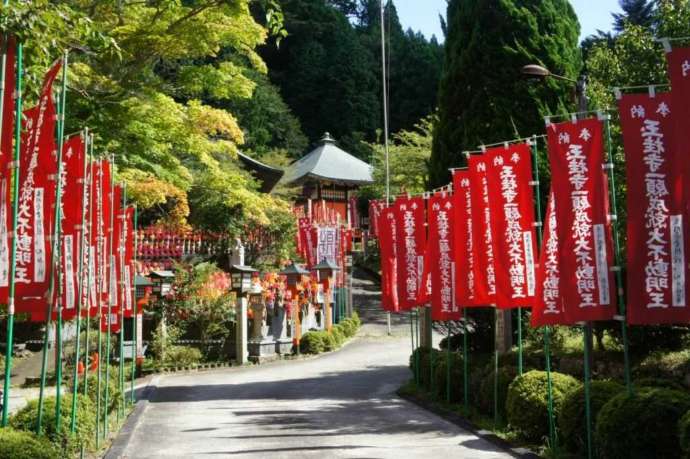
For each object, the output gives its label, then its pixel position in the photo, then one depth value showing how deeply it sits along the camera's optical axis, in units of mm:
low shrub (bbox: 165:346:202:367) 23844
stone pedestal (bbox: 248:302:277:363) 25688
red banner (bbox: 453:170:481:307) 12992
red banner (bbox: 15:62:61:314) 7441
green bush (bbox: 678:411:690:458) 6844
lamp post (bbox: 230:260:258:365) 24703
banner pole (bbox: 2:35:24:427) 6648
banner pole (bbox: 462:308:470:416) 14430
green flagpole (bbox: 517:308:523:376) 11784
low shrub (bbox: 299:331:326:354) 27797
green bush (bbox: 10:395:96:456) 9008
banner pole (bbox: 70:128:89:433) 9109
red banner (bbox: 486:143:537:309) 11602
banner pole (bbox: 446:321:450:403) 15477
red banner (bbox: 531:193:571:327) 9724
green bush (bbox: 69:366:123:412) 12883
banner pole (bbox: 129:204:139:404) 15172
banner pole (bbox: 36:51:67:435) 7422
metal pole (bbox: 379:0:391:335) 34081
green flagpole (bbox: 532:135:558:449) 9953
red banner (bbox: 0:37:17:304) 6855
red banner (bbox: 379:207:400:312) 18578
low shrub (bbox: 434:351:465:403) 15602
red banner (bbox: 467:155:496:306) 12229
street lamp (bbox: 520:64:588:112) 11812
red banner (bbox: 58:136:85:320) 9094
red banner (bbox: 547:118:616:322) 8820
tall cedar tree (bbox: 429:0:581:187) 17062
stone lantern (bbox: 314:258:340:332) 29545
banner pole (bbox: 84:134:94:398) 10234
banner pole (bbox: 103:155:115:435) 11992
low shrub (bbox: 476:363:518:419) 12891
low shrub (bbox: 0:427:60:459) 6414
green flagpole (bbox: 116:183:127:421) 12719
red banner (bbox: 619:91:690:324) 7359
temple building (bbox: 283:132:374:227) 52156
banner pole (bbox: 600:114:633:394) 8492
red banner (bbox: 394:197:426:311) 17203
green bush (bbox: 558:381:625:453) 9492
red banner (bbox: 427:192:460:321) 14984
